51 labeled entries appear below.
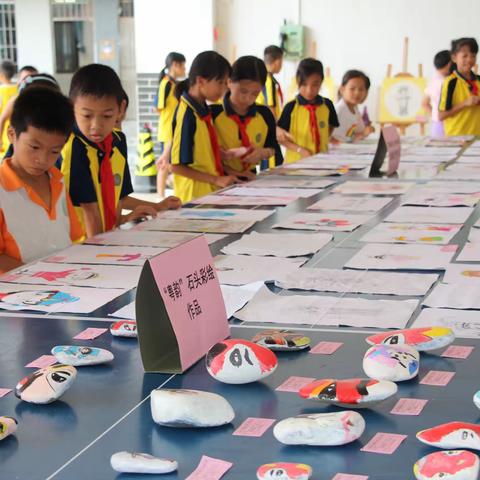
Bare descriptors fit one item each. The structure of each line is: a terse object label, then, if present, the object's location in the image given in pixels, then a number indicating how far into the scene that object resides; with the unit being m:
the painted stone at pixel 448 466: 1.29
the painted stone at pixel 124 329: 1.97
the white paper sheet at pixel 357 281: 2.34
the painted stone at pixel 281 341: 1.87
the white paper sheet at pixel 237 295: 2.20
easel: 11.85
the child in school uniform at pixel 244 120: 4.98
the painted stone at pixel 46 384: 1.61
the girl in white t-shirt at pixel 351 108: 7.26
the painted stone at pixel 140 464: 1.36
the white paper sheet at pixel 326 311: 2.09
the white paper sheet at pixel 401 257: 2.59
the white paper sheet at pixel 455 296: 2.18
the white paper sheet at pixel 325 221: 3.21
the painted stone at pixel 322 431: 1.42
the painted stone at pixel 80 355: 1.79
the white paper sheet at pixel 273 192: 4.08
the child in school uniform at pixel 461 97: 8.01
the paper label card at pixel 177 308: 1.73
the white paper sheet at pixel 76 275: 2.46
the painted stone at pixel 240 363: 1.68
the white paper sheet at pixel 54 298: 2.23
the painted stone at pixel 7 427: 1.47
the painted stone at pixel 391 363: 1.68
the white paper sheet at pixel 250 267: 2.49
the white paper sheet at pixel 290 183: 4.40
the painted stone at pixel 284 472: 1.30
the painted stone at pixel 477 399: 1.53
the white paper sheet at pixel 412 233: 2.96
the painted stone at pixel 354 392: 1.53
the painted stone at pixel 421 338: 1.81
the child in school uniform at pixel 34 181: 2.88
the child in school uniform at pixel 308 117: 6.49
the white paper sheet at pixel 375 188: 4.12
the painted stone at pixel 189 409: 1.50
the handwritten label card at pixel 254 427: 1.50
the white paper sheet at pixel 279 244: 2.81
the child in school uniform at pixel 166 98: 9.55
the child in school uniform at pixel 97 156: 3.36
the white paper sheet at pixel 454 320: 1.99
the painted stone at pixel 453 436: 1.39
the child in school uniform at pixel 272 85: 9.04
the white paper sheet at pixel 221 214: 3.47
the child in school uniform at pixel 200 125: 4.63
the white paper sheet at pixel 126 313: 2.16
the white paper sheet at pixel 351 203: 3.65
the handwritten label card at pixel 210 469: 1.35
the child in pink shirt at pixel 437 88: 8.55
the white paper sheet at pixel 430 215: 3.32
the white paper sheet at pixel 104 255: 2.71
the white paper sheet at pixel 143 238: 2.98
